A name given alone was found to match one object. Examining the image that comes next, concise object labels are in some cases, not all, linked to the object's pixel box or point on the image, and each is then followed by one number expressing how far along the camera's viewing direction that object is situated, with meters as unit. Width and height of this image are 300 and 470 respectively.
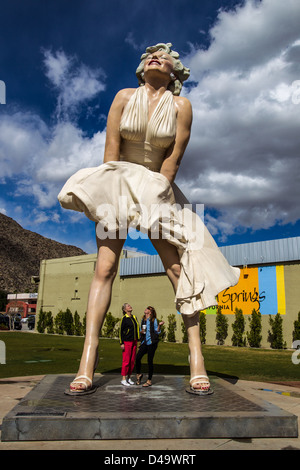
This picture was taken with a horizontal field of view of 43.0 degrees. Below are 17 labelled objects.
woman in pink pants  5.77
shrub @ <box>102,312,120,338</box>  25.38
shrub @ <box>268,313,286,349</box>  17.28
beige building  17.48
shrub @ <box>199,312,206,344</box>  19.95
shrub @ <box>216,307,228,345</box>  19.56
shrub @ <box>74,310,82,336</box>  28.39
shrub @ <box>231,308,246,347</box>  18.81
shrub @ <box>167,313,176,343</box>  21.98
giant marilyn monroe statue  4.36
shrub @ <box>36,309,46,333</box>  32.12
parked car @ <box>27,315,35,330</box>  40.16
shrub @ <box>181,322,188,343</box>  20.91
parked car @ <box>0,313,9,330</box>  37.04
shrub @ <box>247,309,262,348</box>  18.09
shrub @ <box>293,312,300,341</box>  16.50
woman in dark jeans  5.92
